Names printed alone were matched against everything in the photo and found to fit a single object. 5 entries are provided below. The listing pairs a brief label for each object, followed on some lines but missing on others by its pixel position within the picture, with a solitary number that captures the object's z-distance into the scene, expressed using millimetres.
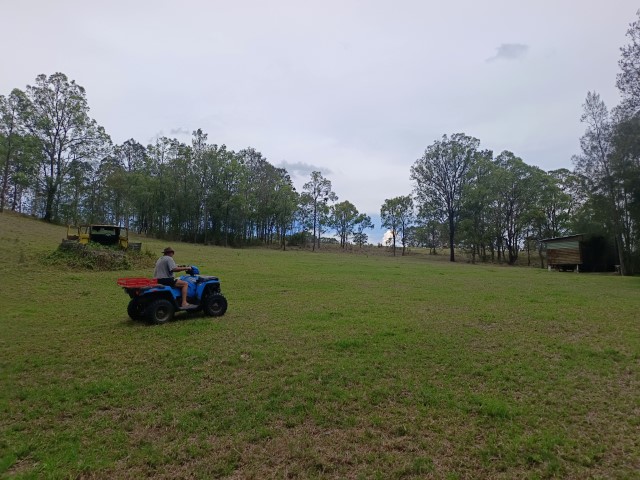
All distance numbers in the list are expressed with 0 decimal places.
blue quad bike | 8526
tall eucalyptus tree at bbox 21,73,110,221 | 41938
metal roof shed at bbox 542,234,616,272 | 32753
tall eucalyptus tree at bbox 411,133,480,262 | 51062
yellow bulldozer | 21203
